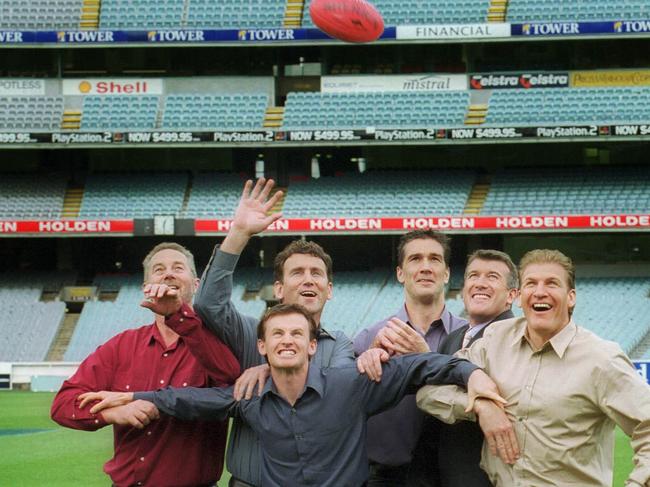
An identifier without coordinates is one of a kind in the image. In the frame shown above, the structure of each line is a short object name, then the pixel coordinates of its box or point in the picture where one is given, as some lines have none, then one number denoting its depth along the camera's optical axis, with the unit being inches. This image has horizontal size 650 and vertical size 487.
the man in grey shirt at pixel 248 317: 222.1
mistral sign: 1397.6
